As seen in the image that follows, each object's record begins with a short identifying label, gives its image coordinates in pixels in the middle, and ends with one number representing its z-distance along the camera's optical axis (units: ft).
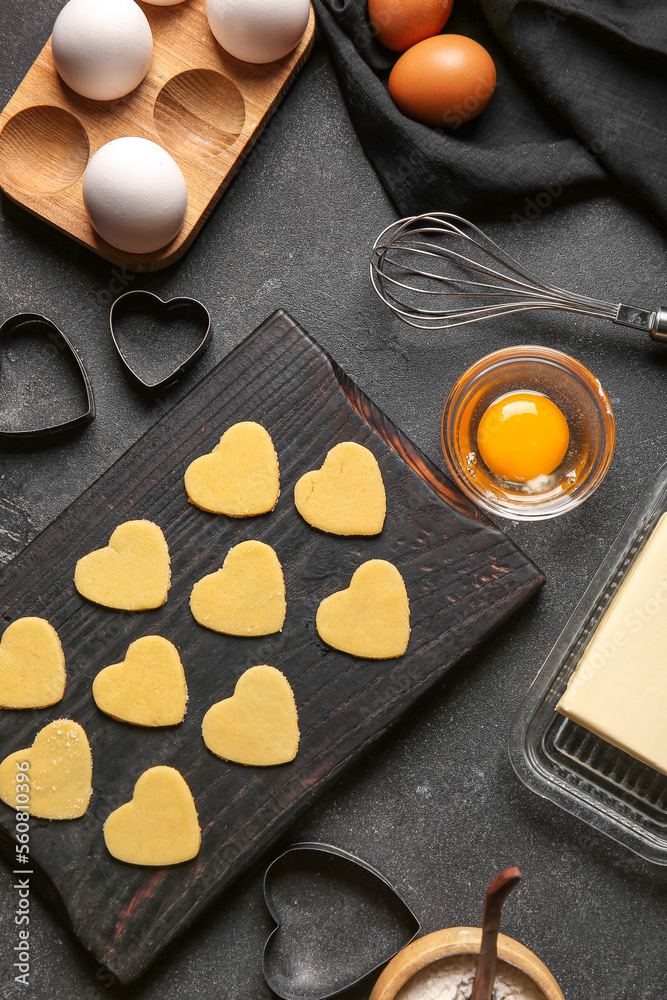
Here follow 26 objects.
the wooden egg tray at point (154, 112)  2.64
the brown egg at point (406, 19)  2.54
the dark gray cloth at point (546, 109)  2.56
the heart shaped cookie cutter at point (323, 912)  2.55
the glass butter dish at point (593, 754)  2.54
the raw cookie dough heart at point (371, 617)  2.44
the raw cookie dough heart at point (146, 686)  2.45
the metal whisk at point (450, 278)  2.68
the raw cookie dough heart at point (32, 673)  2.47
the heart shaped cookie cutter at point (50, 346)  2.64
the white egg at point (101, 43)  2.42
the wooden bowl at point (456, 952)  2.17
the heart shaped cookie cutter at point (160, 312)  2.64
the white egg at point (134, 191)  2.44
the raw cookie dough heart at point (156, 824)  2.41
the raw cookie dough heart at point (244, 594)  2.47
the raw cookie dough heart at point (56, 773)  2.43
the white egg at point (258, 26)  2.44
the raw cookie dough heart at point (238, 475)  2.50
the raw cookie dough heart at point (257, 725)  2.43
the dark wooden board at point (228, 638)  2.43
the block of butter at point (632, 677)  2.38
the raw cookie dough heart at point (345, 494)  2.47
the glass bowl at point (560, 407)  2.60
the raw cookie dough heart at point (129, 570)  2.49
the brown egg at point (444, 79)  2.52
